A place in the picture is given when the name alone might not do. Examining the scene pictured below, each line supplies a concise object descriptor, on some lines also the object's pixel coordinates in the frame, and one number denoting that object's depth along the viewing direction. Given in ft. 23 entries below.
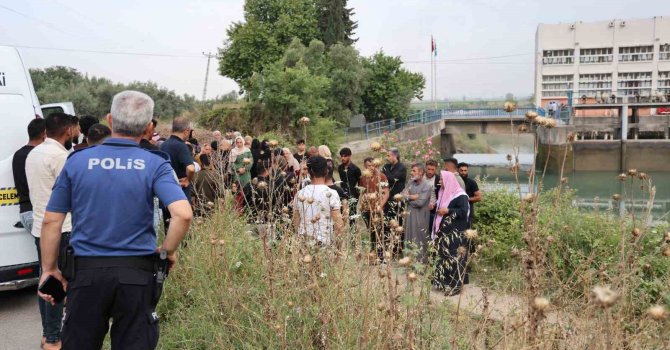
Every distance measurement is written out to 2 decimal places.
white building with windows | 199.93
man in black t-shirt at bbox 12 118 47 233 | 15.98
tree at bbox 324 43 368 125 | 120.26
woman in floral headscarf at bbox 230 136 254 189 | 28.48
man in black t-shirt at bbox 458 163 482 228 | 23.79
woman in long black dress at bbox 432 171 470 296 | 21.25
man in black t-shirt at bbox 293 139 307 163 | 28.24
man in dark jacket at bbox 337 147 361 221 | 27.20
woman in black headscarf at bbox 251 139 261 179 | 32.73
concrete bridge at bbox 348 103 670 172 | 118.83
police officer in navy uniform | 9.11
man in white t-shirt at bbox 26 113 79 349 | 13.97
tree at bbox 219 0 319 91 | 132.26
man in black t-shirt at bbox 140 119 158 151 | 16.99
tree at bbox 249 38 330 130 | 92.12
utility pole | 197.36
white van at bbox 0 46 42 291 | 17.57
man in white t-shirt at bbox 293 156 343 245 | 14.89
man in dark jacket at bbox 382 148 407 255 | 25.30
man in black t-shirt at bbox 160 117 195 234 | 19.24
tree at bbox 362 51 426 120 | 140.36
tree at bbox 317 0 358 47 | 147.13
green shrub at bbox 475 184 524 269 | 24.34
